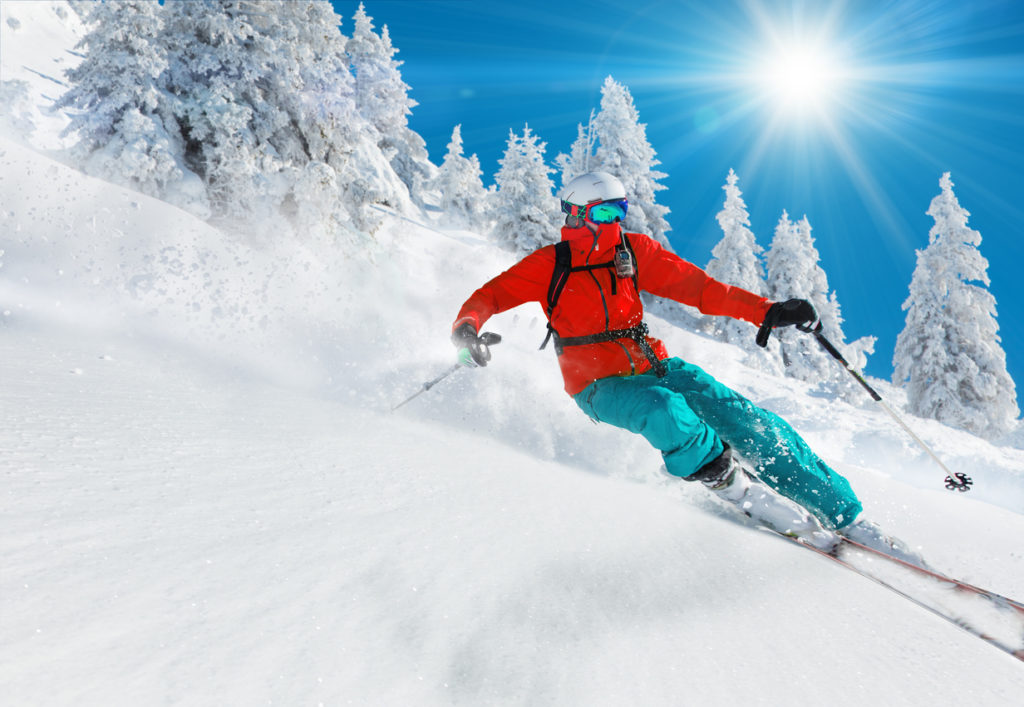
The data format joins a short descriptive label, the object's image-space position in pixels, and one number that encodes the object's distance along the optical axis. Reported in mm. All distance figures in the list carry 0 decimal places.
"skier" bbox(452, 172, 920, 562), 3322
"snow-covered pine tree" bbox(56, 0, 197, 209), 14117
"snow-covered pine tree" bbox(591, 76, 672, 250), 30859
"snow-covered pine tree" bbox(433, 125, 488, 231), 50500
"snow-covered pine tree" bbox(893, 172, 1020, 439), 25109
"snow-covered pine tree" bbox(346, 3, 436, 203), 40250
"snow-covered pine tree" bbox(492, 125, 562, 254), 27719
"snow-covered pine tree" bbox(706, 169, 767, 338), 32938
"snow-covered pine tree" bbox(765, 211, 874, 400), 33750
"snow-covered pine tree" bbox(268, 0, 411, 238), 17047
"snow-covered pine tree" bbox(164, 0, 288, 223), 15250
